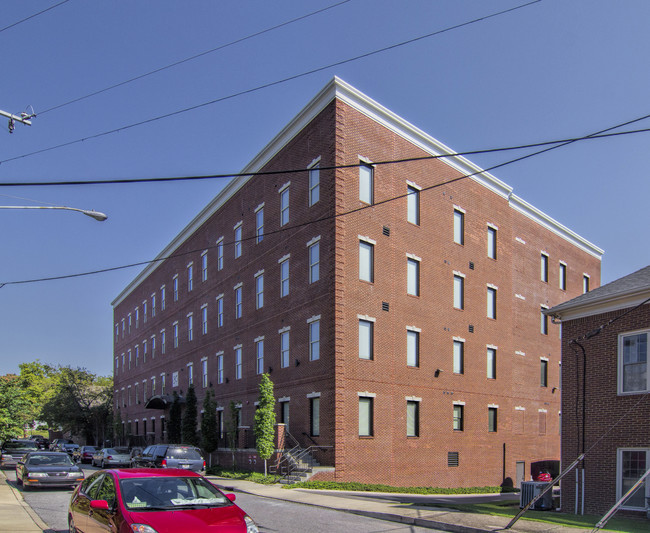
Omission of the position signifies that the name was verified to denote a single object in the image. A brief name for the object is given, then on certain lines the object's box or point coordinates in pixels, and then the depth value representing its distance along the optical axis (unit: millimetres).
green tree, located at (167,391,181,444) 44750
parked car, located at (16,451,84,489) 21578
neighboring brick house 17516
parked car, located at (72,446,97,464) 44562
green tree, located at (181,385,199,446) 40906
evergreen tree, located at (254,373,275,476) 27594
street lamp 15516
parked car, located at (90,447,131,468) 36156
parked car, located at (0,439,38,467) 36281
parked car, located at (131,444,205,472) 25516
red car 8156
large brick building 27766
